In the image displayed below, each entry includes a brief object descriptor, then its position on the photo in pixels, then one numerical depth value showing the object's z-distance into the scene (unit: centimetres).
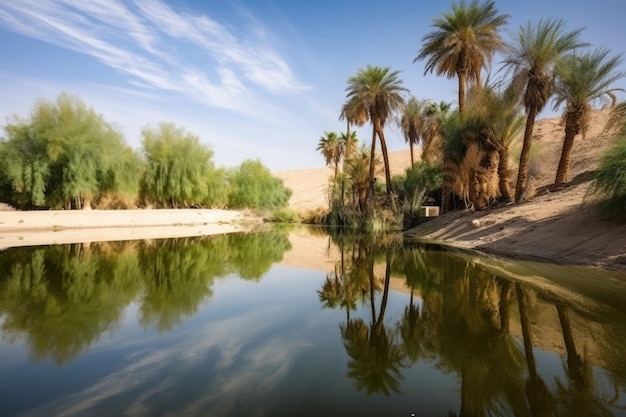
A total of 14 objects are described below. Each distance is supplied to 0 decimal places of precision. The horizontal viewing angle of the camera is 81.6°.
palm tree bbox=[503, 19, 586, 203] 1867
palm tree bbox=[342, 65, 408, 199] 3088
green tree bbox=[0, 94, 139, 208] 3131
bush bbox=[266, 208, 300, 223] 4912
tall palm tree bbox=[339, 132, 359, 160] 4359
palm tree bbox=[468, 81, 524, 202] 2086
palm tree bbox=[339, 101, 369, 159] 3166
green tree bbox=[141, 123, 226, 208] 4222
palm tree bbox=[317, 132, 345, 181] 4928
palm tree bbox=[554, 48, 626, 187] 1803
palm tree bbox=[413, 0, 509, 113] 2435
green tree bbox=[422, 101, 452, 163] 2840
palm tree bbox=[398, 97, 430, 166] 3625
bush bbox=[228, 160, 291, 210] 5547
